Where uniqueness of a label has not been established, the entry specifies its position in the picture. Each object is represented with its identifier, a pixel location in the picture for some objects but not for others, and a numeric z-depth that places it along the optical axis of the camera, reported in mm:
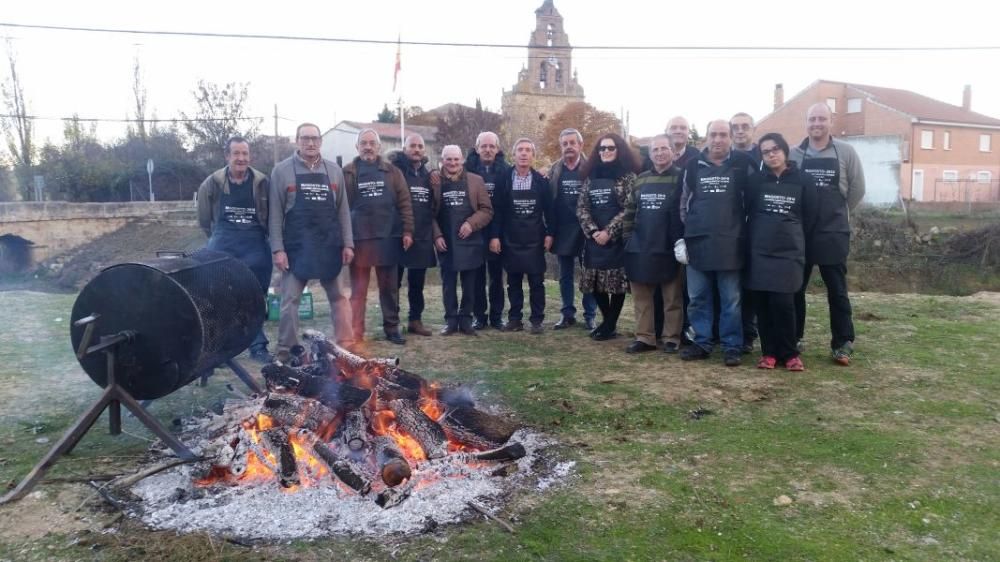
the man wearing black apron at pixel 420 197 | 7000
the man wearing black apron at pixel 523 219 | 7227
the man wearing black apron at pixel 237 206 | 5980
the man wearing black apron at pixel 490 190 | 7348
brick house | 33938
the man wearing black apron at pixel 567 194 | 7113
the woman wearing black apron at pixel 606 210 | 6672
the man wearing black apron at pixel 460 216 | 7086
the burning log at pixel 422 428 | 3988
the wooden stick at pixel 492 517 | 3156
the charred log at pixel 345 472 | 3488
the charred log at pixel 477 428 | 4156
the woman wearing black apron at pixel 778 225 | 5566
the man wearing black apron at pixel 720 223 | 5777
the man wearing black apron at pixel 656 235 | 6254
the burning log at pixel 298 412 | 3969
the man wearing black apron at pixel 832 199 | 5715
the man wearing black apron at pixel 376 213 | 6691
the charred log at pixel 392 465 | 3512
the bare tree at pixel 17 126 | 37688
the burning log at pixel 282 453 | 3604
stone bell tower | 54438
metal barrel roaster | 3875
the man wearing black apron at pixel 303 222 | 6055
